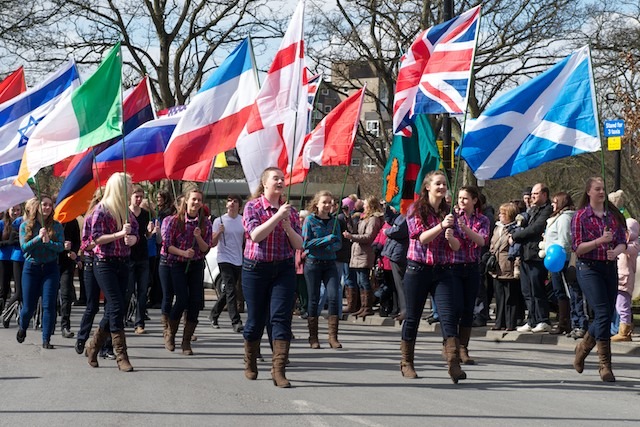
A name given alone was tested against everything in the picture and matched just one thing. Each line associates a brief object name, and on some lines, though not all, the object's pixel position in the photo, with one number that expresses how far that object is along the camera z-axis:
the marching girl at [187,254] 11.23
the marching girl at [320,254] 11.88
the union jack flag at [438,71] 10.06
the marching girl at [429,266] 9.17
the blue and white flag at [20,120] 12.80
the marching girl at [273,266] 8.83
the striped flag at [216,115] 10.48
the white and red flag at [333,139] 12.70
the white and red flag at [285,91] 10.01
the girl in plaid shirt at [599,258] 9.16
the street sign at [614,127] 16.12
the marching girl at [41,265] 11.80
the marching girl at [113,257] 9.86
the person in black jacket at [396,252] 14.50
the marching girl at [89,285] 10.27
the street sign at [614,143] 16.67
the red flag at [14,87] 14.12
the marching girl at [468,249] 9.44
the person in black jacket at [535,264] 13.23
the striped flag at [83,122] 10.86
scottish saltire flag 9.54
